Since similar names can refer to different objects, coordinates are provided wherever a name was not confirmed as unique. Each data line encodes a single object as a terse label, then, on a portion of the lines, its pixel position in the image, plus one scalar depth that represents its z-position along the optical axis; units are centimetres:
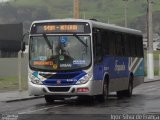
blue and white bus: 2164
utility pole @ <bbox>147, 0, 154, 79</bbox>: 5066
